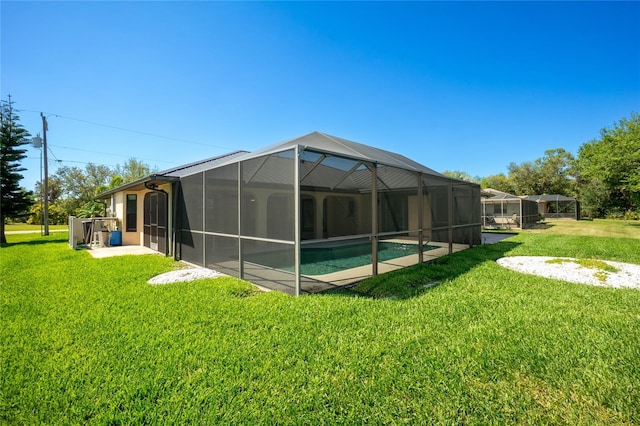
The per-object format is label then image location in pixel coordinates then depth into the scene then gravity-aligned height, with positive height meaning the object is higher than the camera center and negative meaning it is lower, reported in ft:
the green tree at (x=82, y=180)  107.65 +13.87
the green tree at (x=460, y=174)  159.44 +22.19
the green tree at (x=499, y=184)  126.41 +13.68
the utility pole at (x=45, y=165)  50.69 +9.46
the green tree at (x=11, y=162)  46.60 +9.11
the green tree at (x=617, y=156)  59.11 +12.45
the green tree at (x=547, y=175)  114.52 +15.00
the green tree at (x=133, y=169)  103.76 +17.19
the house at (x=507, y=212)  63.14 -0.19
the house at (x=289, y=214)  16.05 -0.13
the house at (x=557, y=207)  88.59 +1.38
